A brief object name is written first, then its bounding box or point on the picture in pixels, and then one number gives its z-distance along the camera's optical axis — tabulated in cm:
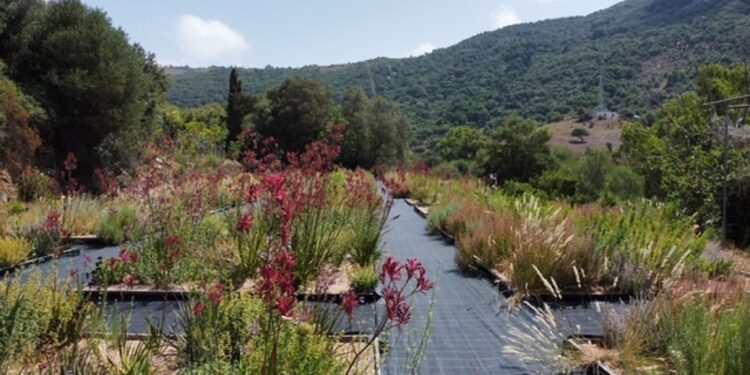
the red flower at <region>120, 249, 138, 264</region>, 404
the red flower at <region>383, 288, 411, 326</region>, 188
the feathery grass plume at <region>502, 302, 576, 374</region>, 344
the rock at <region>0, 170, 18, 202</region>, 1190
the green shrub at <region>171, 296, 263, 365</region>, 319
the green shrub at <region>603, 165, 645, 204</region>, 2927
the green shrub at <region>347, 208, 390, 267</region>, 617
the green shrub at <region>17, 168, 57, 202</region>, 1265
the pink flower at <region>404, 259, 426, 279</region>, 202
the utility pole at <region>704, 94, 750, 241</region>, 912
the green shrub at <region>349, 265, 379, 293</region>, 509
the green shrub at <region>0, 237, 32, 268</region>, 614
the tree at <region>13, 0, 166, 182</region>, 1446
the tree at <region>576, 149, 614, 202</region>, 3269
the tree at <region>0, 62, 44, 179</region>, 1236
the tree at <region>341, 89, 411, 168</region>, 2878
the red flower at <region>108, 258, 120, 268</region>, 457
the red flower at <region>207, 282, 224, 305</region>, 257
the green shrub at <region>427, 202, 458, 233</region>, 916
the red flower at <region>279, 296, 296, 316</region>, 179
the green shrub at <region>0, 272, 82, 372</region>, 320
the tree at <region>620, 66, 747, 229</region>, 1224
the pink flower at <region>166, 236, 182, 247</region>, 393
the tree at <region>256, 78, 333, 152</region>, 2695
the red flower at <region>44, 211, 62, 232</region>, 416
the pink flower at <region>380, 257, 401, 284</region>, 195
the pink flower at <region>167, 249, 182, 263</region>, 399
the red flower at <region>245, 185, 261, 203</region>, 311
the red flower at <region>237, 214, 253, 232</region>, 244
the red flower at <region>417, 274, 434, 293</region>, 202
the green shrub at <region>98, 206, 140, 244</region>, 802
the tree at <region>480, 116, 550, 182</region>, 3039
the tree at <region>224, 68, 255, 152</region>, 3059
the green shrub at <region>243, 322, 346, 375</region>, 269
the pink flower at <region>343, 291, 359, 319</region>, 209
